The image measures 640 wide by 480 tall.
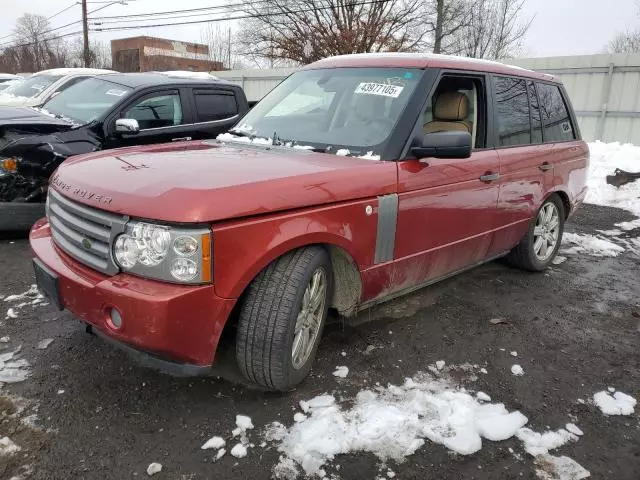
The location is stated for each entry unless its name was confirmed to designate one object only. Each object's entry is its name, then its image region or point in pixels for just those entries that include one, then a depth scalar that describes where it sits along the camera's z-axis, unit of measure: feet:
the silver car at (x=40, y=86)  25.72
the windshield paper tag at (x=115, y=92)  19.63
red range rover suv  7.16
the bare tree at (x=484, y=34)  99.45
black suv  15.94
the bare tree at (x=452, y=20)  95.01
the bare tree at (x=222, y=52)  142.11
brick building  173.99
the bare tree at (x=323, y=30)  100.53
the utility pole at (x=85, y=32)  104.22
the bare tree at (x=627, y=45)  135.64
